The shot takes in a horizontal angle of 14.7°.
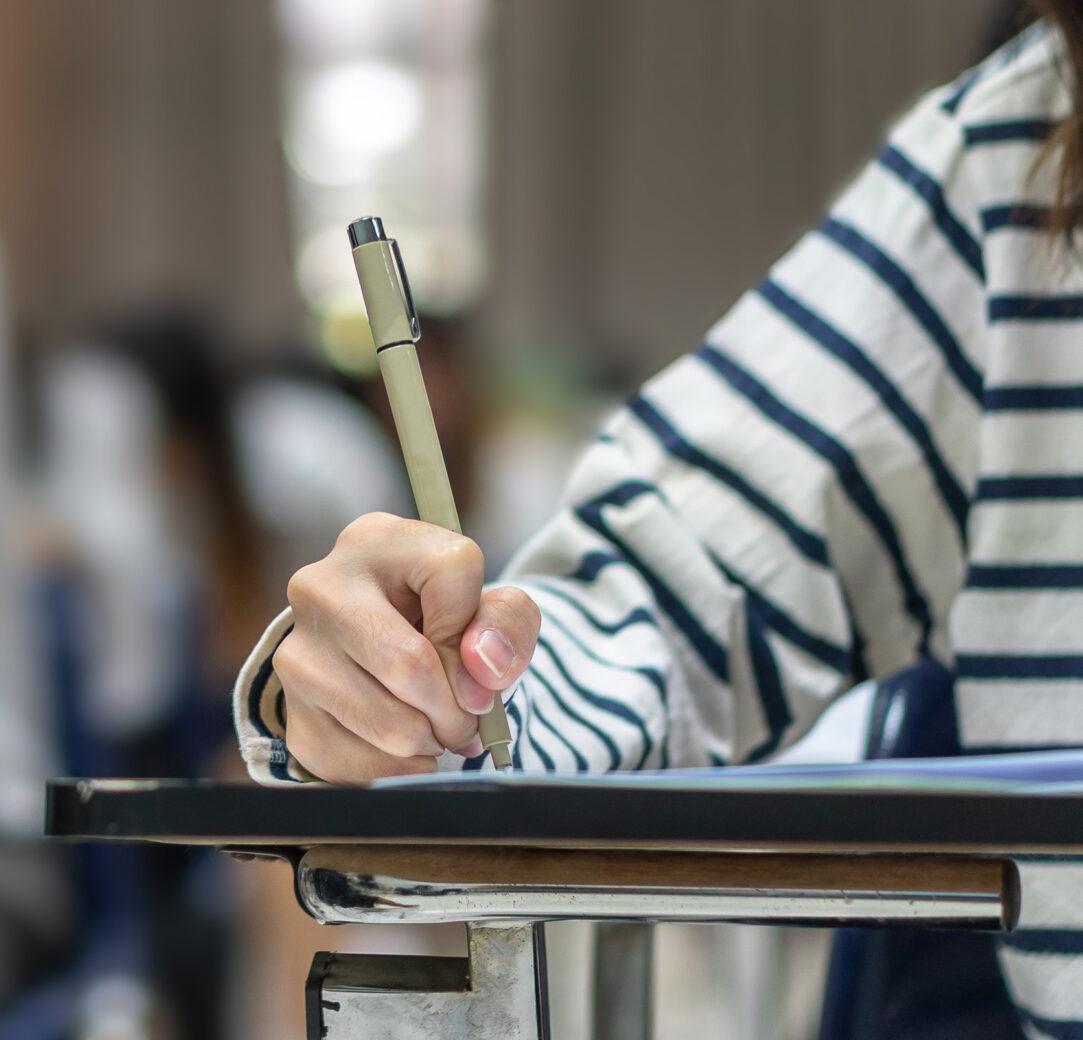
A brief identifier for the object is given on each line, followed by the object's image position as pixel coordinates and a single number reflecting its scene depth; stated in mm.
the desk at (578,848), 867
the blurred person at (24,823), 2428
